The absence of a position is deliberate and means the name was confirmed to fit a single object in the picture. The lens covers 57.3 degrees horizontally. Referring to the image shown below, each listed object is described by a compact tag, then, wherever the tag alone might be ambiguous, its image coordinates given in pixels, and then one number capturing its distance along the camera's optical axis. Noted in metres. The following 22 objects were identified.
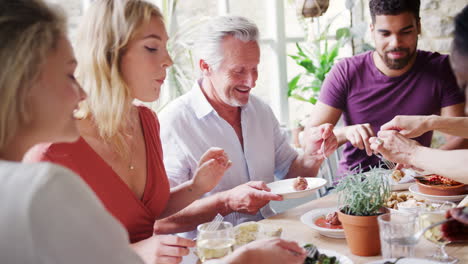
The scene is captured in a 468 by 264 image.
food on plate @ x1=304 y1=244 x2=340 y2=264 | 1.20
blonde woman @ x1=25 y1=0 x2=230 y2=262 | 1.50
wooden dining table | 1.28
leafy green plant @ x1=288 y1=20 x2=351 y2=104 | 4.48
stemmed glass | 1.22
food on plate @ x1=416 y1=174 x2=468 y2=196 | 1.71
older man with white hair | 2.12
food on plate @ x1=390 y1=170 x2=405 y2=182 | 1.98
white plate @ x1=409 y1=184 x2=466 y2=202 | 1.69
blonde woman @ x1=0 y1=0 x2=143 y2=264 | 0.60
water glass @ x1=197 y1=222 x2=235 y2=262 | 1.16
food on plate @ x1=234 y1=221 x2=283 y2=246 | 1.33
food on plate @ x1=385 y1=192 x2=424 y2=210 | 1.60
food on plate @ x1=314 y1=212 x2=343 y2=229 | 1.48
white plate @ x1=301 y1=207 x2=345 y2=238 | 1.42
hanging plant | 3.98
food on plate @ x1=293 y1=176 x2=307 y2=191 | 1.83
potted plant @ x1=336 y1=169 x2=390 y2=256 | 1.27
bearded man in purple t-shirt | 2.62
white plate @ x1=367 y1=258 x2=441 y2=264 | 1.14
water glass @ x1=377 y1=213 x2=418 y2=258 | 1.13
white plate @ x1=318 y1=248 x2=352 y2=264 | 1.22
